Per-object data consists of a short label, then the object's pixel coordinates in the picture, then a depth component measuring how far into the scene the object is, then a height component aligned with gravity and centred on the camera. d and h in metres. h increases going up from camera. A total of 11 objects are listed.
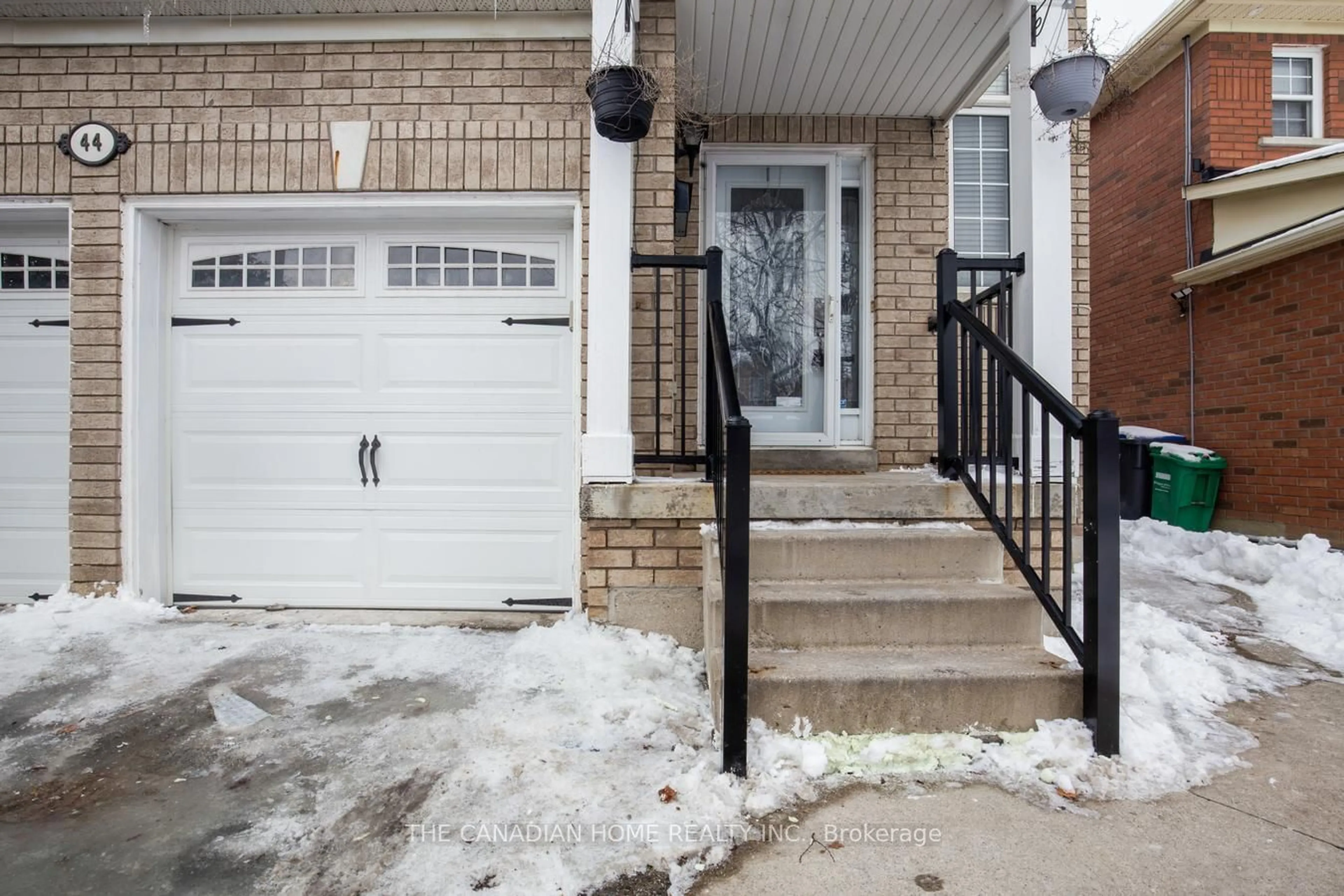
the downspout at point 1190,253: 6.58 +1.92
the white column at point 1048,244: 3.22 +0.99
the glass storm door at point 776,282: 4.41 +1.10
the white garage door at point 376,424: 3.65 +0.15
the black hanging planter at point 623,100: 2.83 +1.47
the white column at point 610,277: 3.02 +0.78
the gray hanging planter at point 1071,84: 2.84 +1.55
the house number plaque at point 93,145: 3.45 +1.56
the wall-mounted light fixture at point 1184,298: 6.64 +1.51
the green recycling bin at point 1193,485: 6.02 -0.30
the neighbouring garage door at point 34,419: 3.66 +0.18
